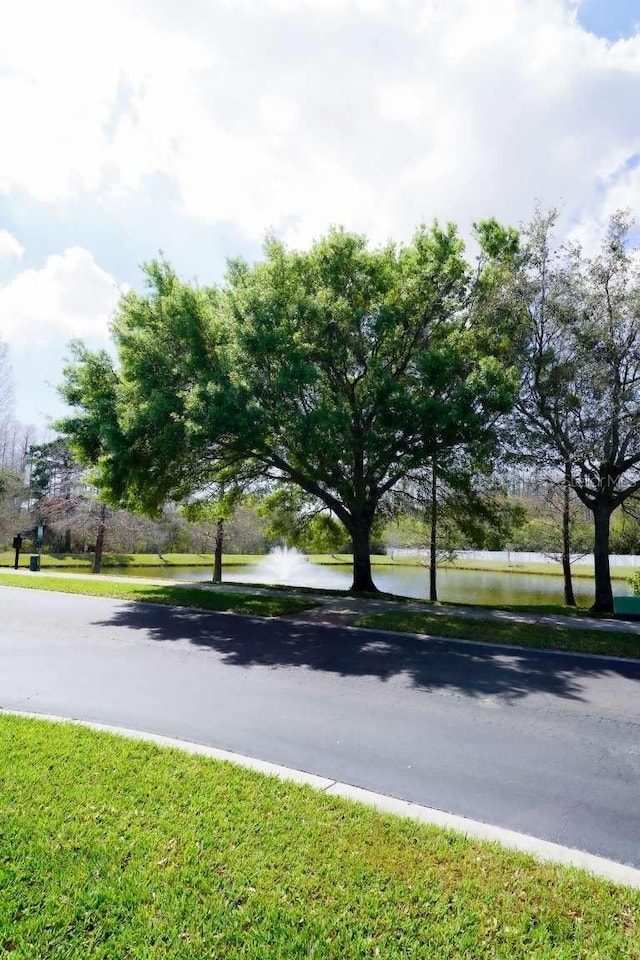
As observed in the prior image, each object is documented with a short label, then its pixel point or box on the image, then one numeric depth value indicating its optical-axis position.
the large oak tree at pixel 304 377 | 13.38
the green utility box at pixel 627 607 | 13.58
